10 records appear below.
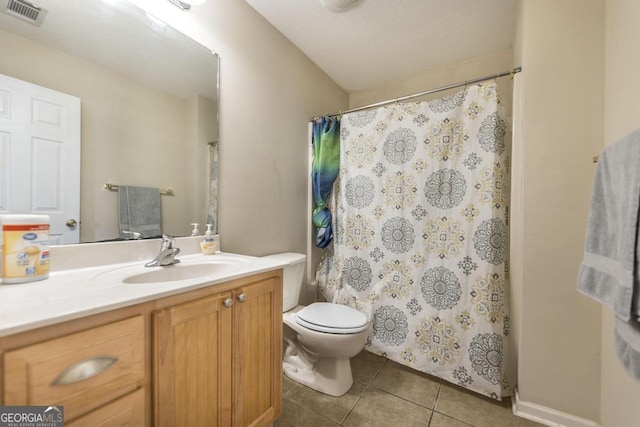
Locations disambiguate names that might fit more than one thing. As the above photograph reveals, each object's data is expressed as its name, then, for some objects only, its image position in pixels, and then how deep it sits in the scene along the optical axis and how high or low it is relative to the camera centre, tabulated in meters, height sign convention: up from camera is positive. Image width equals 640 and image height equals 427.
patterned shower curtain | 1.42 -0.13
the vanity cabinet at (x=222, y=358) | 0.74 -0.51
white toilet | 1.39 -0.71
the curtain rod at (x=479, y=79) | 1.35 +0.79
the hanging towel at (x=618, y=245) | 0.64 -0.09
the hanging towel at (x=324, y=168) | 2.01 +0.36
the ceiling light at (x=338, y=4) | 1.52 +1.29
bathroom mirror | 0.91 +0.50
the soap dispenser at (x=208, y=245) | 1.31 -0.18
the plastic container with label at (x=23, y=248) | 0.73 -0.12
